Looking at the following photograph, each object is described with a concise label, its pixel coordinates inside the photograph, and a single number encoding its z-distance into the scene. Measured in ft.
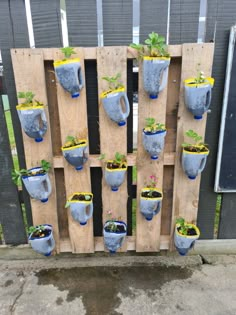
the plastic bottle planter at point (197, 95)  5.51
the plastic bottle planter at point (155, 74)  5.31
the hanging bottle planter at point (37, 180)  6.16
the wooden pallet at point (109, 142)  5.78
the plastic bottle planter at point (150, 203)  6.47
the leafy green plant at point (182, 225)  6.96
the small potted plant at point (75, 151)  5.95
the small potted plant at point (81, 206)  6.45
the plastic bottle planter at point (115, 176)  6.13
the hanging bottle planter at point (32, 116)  5.59
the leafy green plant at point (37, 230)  6.89
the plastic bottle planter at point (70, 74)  5.32
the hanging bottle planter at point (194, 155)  6.01
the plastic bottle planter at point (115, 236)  6.75
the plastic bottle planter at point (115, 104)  5.50
